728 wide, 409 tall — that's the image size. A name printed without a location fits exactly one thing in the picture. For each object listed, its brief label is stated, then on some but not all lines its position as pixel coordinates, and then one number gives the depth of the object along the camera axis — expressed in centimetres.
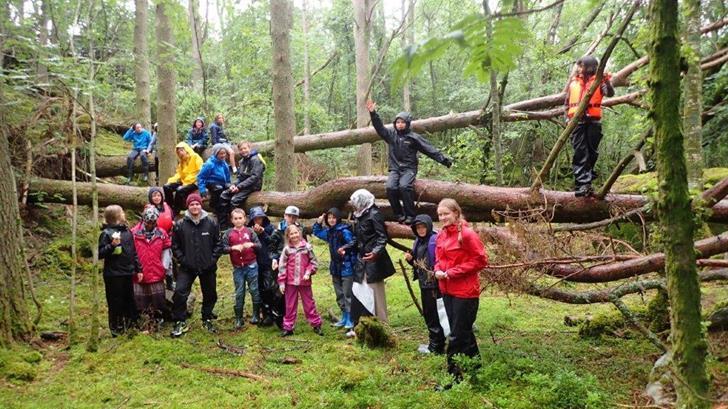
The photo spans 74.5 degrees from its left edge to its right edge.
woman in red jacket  468
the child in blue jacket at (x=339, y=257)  706
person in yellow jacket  841
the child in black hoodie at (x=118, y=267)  639
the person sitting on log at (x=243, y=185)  824
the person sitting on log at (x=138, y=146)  1150
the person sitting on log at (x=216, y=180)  809
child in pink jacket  690
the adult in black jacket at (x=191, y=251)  681
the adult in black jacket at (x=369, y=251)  661
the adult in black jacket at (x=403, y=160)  673
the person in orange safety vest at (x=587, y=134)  572
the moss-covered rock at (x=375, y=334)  615
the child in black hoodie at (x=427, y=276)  584
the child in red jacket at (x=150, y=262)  679
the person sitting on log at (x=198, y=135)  1128
